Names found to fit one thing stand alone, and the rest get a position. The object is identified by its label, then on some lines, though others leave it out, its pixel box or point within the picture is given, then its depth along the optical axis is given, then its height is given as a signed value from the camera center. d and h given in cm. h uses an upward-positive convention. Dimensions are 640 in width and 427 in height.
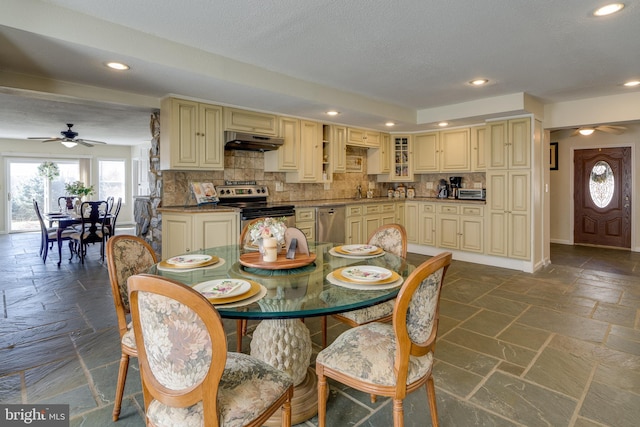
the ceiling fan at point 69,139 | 652 +137
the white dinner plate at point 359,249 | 226 -27
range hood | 423 +85
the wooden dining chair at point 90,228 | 527 -27
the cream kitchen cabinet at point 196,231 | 381 -23
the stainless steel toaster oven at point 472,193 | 556 +23
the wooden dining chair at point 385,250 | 204 -32
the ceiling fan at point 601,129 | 514 +118
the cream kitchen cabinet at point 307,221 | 476 -16
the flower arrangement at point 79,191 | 673 +39
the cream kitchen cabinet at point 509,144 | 476 +89
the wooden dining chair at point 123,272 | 178 -34
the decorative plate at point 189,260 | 192 -29
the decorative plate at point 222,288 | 141 -33
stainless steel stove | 407 +11
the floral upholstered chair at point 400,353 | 134 -61
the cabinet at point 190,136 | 386 +85
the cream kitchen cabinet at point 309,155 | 510 +80
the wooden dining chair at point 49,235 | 544 -38
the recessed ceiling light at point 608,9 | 227 +130
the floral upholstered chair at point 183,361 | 105 -48
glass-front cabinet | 631 +90
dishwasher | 497 -22
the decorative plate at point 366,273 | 165 -32
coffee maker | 597 +39
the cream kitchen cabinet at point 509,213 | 481 -8
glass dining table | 135 -36
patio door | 862 +57
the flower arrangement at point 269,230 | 200 -12
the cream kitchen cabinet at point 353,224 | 536 -24
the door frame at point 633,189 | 602 +29
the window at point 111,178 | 960 +89
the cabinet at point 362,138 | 575 +120
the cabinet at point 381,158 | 625 +92
